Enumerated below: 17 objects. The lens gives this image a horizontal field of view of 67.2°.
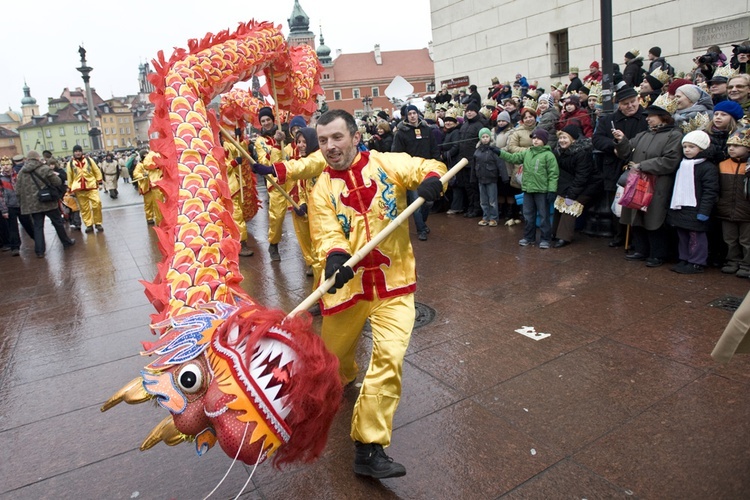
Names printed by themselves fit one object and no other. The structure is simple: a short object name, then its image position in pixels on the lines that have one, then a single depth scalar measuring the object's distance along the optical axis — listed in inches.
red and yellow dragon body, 86.0
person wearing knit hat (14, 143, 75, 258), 401.4
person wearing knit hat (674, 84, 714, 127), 261.1
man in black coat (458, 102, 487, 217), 378.0
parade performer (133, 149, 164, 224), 481.4
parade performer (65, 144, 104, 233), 496.1
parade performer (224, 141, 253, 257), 309.4
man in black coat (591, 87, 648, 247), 268.4
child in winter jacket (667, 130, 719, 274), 230.7
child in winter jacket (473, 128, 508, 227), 348.8
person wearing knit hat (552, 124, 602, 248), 289.3
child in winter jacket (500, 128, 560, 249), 295.0
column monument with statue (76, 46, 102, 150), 1227.6
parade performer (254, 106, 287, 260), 280.1
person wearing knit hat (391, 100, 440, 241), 364.2
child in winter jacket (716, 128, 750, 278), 221.1
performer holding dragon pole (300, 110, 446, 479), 127.3
